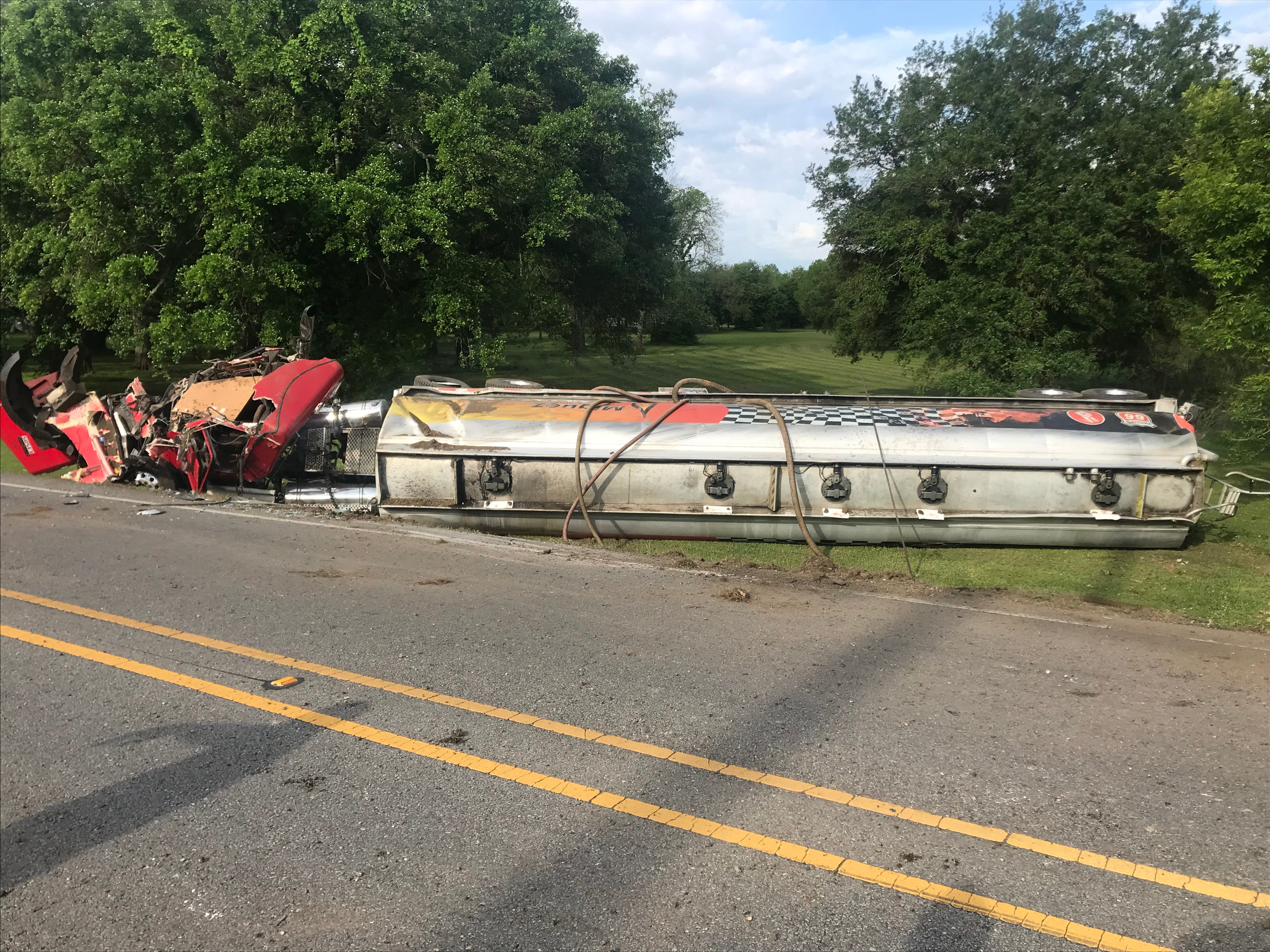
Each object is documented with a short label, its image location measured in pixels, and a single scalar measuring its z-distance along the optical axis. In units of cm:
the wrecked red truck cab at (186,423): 1230
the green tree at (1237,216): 1138
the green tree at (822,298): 2405
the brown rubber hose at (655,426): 925
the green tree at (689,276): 4053
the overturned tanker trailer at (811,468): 914
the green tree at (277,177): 1452
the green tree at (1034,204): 1762
